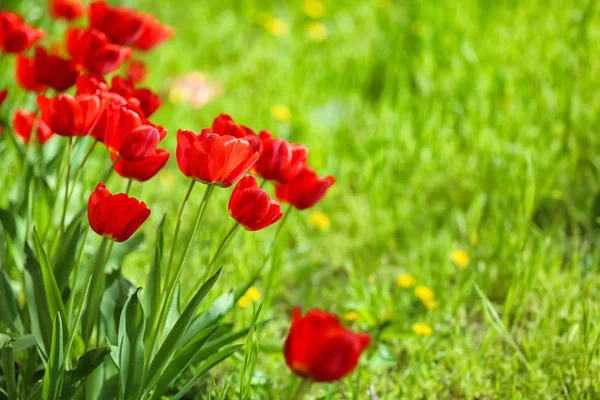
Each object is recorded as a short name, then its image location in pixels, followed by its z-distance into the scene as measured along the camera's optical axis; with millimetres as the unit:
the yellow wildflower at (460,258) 3049
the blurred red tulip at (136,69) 3093
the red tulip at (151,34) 2840
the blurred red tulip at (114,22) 2788
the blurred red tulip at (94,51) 2686
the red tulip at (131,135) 2485
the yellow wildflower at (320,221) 3202
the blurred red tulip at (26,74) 2760
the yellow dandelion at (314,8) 5157
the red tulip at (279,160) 2546
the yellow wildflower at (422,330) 2850
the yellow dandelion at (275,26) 4878
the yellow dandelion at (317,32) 4774
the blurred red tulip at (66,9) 2986
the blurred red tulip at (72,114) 2520
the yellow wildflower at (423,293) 2941
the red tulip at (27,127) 2779
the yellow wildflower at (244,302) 2918
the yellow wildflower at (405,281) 2976
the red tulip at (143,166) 2559
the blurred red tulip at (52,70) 2683
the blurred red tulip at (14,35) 2761
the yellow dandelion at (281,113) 3823
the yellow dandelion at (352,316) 2916
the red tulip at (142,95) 2608
